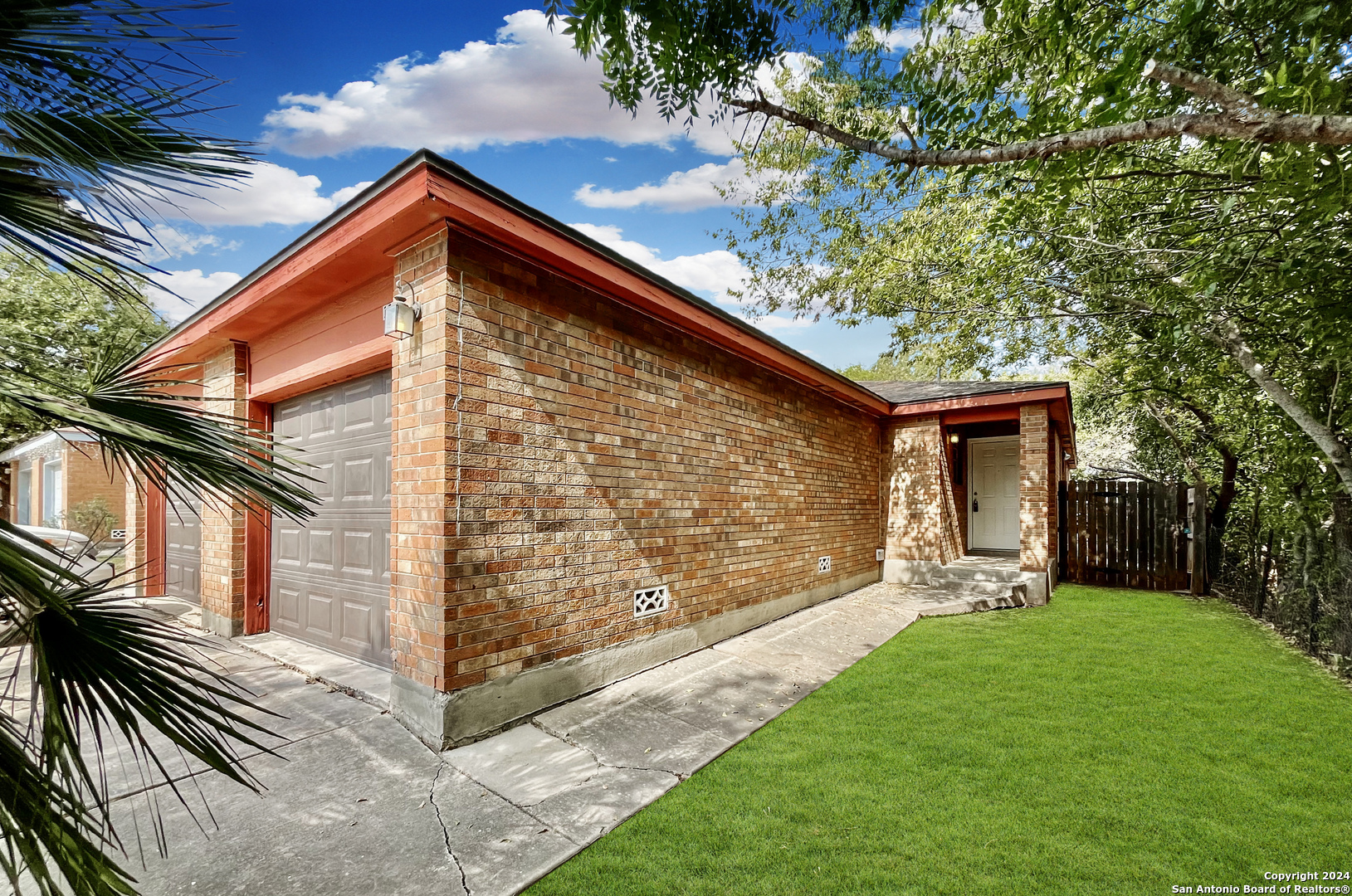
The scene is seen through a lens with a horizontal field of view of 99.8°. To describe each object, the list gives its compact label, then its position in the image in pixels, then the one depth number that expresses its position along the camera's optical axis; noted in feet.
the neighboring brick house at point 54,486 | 47.09
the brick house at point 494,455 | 11.18
